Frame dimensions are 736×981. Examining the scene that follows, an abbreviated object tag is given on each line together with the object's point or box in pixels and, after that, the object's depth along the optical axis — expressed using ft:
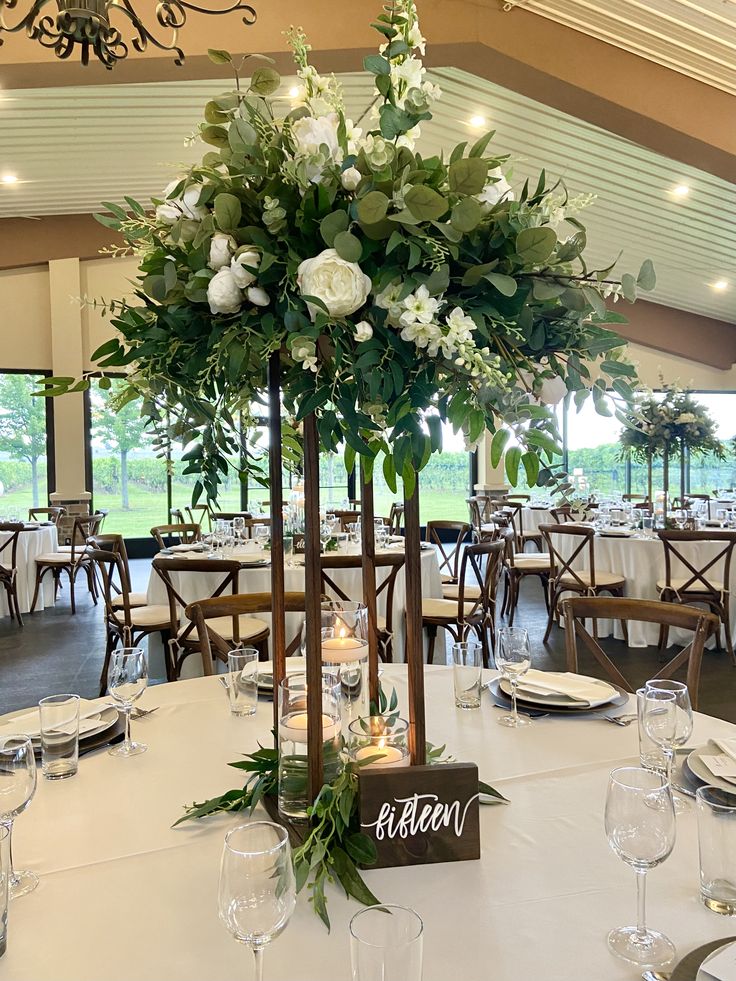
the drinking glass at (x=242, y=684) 5.65
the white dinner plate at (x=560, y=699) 5.60
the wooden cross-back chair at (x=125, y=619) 13.92
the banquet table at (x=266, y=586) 14.01
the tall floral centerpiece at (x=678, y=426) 20.92
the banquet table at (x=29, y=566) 22.95
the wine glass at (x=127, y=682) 5.12
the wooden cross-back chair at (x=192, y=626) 12.25
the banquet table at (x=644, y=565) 17.89
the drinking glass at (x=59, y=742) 4.68
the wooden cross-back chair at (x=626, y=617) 6.87
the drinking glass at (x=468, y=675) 5.76
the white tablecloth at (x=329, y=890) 2.98
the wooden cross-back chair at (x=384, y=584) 11.24
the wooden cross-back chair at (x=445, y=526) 18.43
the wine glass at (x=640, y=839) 3.02
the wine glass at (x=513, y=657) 5.58
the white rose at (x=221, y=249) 3.42
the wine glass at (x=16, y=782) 3.63
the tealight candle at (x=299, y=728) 3.76
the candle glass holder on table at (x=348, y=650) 4.32
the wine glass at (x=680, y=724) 4.47
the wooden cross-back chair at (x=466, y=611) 14.38
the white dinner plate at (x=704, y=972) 2.74
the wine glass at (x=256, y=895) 2.65
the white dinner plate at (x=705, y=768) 4.34
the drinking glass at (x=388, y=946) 2.33
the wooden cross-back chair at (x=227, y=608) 7.80
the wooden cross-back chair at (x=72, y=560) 23.36
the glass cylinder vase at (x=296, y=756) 3.76
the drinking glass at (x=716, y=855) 3.22
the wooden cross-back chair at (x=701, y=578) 16.31
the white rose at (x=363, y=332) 3.20
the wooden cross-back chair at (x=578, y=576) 17.15
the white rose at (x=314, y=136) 3.34
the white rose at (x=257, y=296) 3.38
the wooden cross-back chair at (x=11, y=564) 21.39
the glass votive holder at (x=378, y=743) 3.79
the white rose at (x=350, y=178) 3.31
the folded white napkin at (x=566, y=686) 5.81
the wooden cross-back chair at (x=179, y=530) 20.09
